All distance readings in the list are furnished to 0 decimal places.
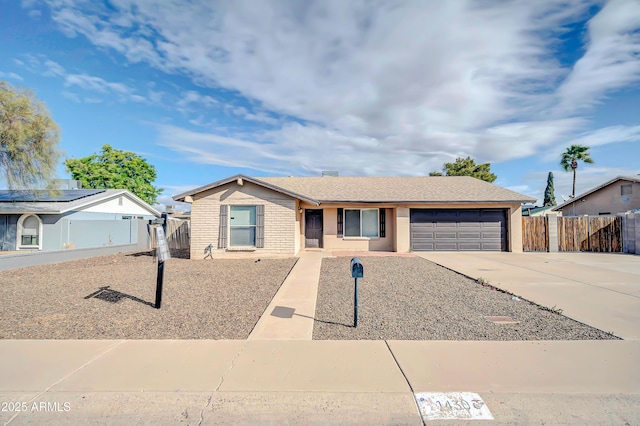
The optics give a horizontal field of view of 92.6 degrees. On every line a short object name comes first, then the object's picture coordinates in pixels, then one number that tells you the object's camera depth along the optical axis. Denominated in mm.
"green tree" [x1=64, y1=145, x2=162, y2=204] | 34219
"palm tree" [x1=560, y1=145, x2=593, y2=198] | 36031
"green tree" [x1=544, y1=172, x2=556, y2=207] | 54188
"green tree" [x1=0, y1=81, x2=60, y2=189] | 13531
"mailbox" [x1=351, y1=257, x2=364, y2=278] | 4840
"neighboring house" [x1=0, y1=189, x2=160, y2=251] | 14914
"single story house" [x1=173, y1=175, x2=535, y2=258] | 13328
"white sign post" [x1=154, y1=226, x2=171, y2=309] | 6016
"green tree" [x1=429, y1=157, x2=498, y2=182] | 37938
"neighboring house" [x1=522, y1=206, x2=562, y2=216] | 30141
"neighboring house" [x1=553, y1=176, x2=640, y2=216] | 19516
